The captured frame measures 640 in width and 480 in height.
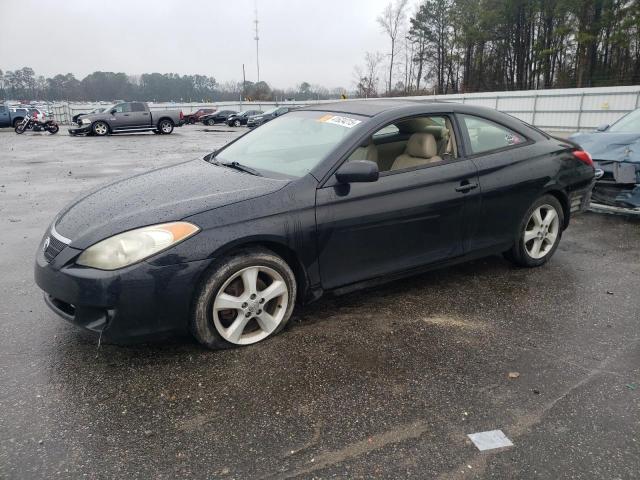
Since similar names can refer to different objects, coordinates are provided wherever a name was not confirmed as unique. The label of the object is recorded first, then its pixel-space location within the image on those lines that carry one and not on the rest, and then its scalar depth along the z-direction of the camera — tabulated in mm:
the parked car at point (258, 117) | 32247
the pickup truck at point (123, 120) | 24547
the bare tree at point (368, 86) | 62625
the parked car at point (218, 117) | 39938
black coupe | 2777
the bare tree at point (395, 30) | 64562
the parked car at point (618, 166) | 5980
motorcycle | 27547
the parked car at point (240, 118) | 36688
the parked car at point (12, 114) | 29016
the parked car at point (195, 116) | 42656
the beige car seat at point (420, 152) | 3859
